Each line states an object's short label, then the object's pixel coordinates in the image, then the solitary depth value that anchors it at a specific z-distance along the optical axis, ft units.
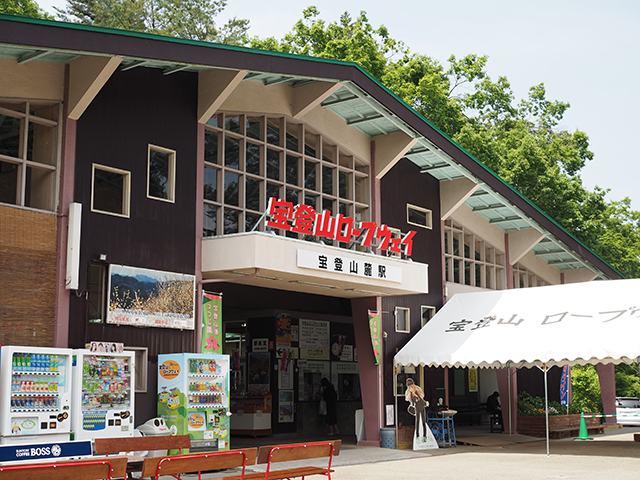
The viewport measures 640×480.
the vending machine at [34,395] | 34.40
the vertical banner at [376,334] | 59.93
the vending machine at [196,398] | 42.98
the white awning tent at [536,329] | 52.47
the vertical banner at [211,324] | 47.39
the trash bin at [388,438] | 58.80
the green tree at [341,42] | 123.54
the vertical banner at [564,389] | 79.25
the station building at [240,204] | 40.14
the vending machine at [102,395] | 37.55
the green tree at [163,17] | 140.87
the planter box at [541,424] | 71.97
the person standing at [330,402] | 69.82
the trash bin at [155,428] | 41.63
